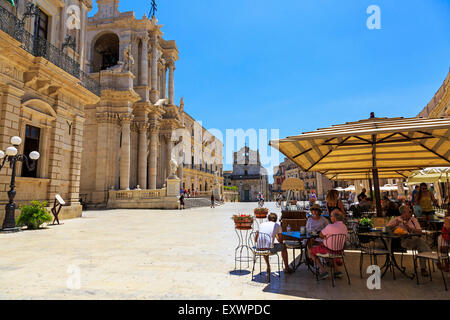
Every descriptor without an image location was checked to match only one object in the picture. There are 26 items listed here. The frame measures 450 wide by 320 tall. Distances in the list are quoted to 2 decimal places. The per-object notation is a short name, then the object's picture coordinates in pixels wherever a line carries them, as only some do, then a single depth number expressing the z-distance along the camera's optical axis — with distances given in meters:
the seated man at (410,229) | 4.37
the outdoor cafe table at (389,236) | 4.29
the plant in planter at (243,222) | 5.11
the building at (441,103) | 18.99
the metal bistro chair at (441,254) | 3.88
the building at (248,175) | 73.19
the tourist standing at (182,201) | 22.77
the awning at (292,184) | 16.87
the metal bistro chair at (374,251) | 4.20
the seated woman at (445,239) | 4.01
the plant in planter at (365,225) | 5.16
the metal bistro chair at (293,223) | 6.84
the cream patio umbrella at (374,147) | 4.16
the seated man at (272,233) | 4.32
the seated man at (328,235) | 4.14
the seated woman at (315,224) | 4.74
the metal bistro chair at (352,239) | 6.66
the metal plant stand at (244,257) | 4.91
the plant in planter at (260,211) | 9.08
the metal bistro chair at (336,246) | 4.05
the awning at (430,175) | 9.88
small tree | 9.94
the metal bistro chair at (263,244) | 4.25
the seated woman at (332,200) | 5.81
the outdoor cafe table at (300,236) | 4.45
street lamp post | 9.20
